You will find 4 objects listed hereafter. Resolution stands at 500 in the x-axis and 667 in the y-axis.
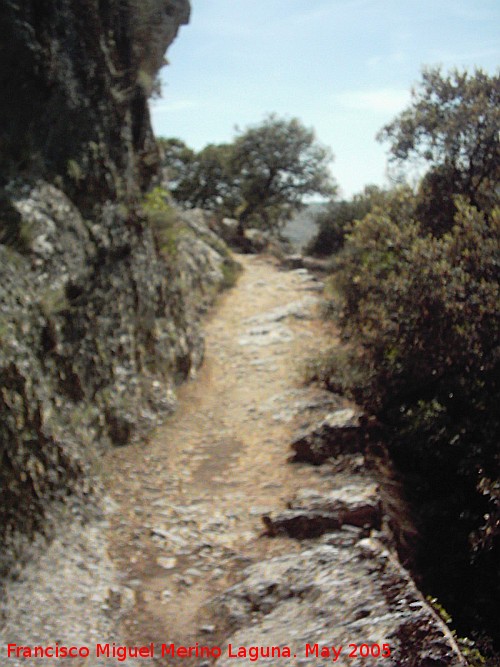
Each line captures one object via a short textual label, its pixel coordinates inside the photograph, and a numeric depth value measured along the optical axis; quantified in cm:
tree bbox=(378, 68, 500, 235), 1005
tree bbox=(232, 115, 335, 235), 2628
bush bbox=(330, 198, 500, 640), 638
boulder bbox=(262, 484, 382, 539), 617
